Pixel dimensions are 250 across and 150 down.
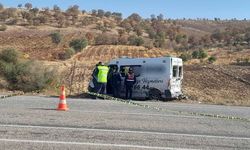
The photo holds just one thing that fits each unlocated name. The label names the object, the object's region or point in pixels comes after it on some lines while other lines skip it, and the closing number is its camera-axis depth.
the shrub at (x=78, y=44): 65.47
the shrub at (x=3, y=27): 79.56
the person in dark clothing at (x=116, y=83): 23.83
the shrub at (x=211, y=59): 51.44
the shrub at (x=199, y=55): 57.75
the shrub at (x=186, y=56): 54.60
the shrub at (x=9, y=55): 34.38
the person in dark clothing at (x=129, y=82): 23.20
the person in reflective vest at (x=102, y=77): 22.86
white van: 22.89
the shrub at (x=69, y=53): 58.76
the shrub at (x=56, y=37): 72.38
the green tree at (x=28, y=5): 119.12
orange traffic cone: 15.30
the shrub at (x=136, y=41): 73.12
